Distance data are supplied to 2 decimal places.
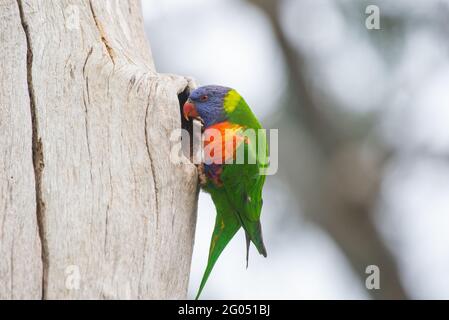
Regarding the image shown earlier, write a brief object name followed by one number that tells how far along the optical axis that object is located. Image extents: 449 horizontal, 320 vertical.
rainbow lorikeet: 2.86
